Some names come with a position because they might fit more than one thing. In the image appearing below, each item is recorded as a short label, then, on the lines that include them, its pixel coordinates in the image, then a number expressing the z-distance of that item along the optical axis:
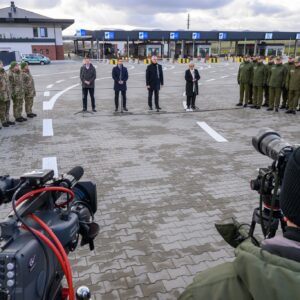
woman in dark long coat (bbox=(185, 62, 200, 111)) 11.98
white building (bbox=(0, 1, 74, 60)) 49.69
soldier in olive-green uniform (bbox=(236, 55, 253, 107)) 12.96
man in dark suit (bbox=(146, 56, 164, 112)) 12.02
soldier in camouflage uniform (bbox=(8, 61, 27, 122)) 10.12
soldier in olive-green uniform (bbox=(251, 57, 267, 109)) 12.49
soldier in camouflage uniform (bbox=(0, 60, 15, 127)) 9.37
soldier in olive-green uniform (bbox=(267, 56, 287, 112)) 11.94
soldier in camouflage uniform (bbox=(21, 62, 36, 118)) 10.83
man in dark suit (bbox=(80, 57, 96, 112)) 11.61
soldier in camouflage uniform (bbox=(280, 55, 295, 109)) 11.79
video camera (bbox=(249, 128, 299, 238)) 2.21
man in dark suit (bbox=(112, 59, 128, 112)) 11.80
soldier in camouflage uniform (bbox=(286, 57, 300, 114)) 11.41
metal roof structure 48.00
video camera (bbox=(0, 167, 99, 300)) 1.48
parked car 40.69
